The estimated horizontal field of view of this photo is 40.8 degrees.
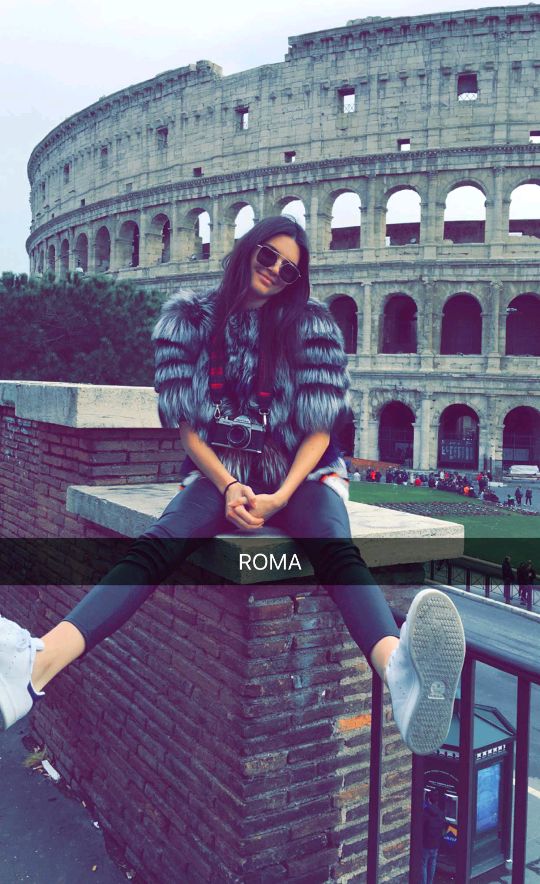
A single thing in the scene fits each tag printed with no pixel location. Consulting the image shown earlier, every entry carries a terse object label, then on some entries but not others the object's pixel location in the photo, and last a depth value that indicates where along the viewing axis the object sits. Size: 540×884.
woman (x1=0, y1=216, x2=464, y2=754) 2.46
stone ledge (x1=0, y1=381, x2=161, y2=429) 4.00
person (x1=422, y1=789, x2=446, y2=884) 5.59
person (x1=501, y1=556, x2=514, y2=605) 14.72
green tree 25.34
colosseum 32.09
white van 31.04
